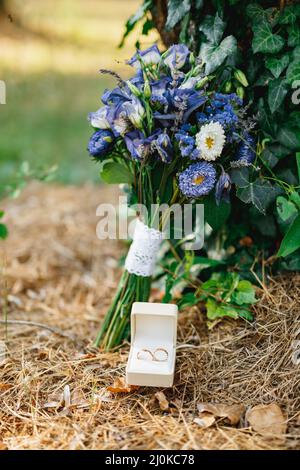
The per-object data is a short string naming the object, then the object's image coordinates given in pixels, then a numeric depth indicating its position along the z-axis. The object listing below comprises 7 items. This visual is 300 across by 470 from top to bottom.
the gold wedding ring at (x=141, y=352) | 1.86
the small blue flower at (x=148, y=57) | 1.92
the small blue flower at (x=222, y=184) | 1.82
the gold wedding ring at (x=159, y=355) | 1.85
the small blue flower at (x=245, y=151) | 1.88
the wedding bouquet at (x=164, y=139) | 1.79
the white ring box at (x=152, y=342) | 1.78
